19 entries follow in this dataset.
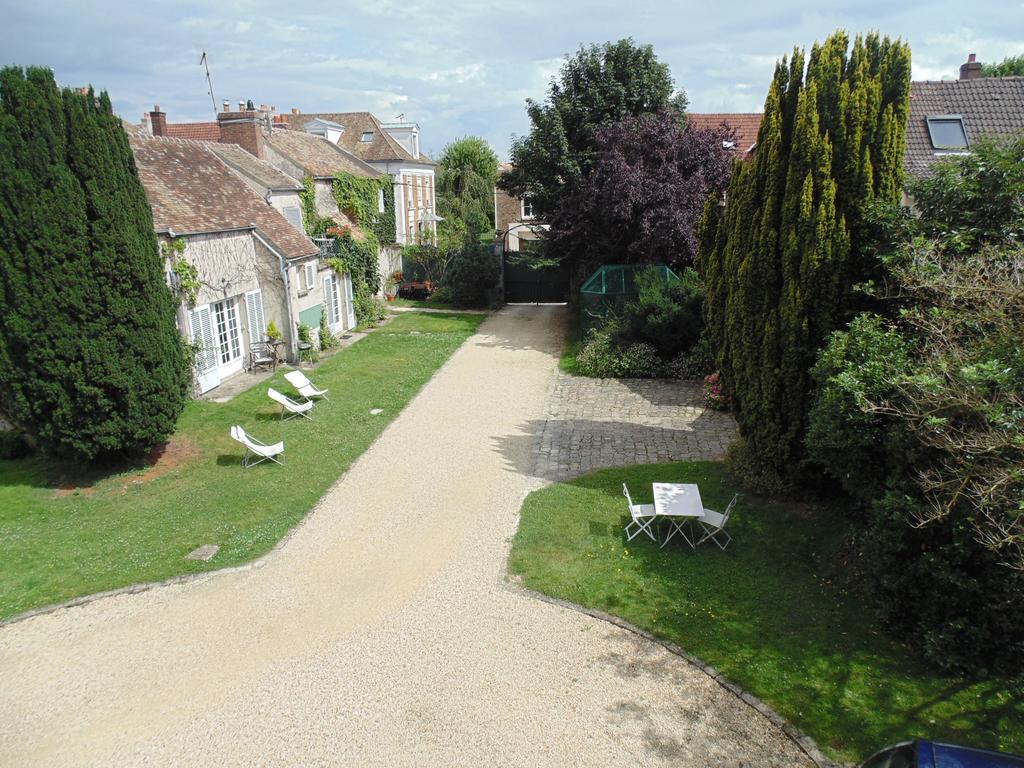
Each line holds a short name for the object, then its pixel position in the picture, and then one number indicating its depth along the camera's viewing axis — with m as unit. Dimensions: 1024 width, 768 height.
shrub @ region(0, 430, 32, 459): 14.23
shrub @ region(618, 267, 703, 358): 19.23
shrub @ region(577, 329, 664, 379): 19.62
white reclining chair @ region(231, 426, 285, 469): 13.34
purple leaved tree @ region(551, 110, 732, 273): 21.47
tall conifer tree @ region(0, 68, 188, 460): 11.39
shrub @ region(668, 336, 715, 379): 18.97
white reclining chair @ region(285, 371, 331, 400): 17.23
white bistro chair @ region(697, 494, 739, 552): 10.01
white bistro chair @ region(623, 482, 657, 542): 10.36
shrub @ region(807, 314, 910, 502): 7.61
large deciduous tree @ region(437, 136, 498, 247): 51.28
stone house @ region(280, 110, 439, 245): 39.03
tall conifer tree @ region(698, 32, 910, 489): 9.56
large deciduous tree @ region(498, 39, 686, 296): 25.14
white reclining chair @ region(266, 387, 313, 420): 15.97
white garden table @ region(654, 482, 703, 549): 10.01
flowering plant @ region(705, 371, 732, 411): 16.36
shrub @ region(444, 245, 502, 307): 31.27
